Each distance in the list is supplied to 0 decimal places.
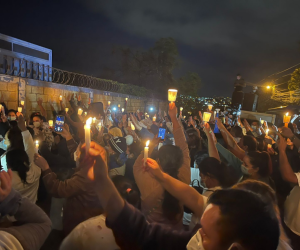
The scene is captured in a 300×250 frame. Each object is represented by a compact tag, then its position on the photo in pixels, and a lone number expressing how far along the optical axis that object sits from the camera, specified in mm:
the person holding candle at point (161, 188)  2125
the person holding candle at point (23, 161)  2693
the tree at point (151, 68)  30500
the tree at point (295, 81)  23752
